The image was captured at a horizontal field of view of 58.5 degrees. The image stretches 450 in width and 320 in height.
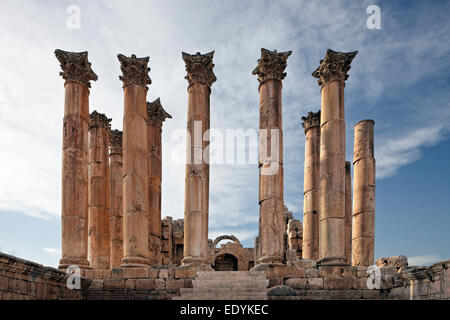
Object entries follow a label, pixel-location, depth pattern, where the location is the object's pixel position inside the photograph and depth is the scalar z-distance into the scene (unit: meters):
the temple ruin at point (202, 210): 16.75
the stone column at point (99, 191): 23.52
